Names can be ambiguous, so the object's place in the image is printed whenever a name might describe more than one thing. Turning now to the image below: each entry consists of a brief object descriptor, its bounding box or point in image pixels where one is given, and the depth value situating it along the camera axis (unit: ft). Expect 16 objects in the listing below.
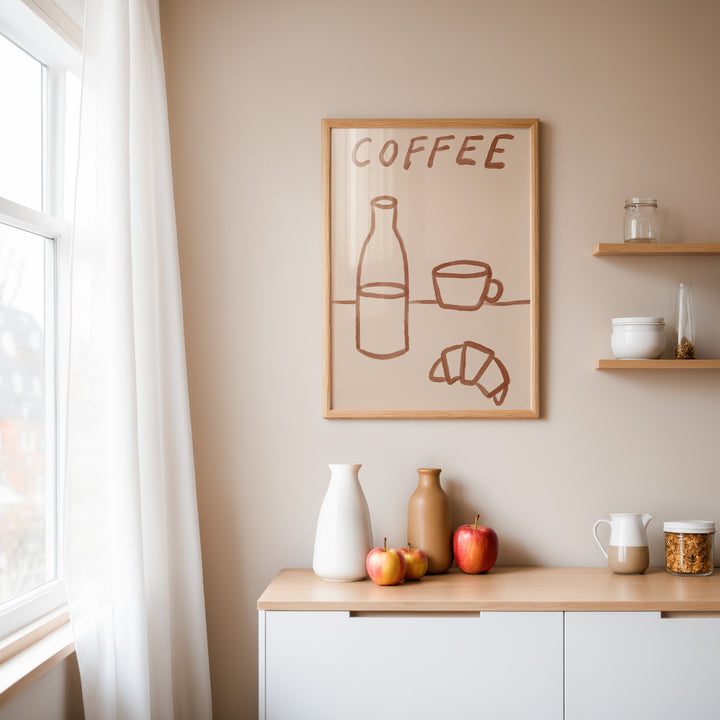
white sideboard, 5.56
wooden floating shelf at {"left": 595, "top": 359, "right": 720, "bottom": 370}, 6.42
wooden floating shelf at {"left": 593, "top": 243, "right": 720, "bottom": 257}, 6.44
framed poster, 6.84
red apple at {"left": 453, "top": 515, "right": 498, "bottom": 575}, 6.31
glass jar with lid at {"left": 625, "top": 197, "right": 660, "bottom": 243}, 6.59
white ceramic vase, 6.19
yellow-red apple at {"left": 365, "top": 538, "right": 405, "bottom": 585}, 5.96
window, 5.28
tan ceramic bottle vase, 6.44
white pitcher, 6.33
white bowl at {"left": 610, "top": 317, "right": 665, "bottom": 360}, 6.45
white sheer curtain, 5.09
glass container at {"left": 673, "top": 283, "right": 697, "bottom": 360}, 6.58
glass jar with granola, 6.29
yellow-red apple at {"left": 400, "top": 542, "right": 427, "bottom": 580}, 6.11
